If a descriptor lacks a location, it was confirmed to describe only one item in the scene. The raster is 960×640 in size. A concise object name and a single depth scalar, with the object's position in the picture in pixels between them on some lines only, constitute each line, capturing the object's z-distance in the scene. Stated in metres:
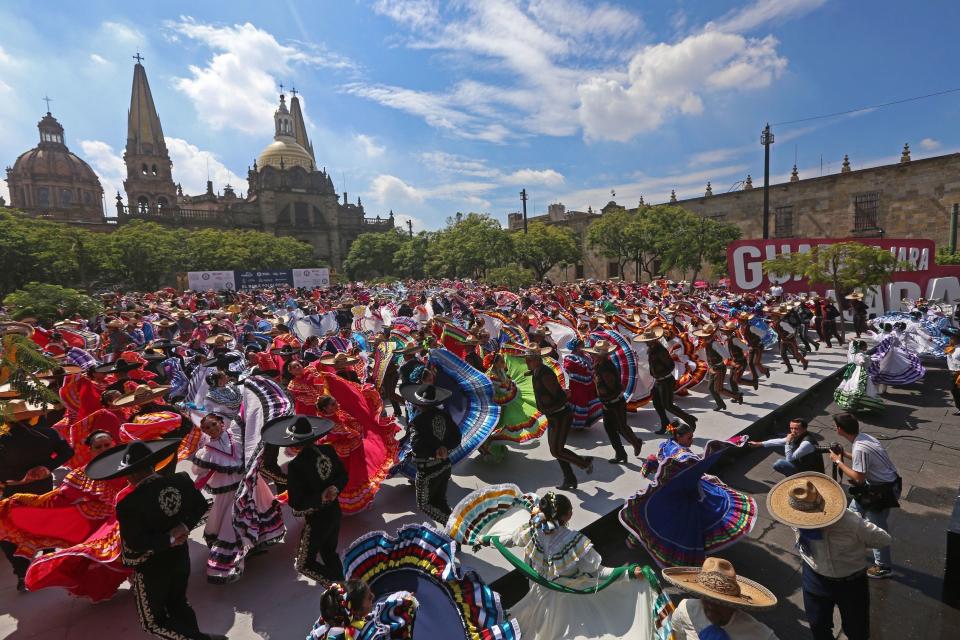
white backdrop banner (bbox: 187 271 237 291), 28.73
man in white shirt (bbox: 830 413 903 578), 3.74
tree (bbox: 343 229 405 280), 59.81
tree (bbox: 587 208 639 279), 34.38
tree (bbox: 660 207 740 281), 29.38
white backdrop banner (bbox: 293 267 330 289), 32.59
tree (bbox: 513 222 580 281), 37.28
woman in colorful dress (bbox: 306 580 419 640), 2.00
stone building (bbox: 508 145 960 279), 29.03
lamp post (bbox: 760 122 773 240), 25.62
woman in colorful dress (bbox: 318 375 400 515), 4.60
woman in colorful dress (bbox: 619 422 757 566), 3.68
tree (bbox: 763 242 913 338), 13.36
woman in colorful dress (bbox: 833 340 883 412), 7.62
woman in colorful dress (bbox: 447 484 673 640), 2.72
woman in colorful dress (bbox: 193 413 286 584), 4.04
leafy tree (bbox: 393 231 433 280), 54.59
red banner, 16.48
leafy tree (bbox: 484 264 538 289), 28.33
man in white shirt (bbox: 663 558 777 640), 2.24
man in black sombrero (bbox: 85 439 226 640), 2.96
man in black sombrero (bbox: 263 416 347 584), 3.55
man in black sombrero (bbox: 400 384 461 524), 4.41
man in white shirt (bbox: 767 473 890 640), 2.85
